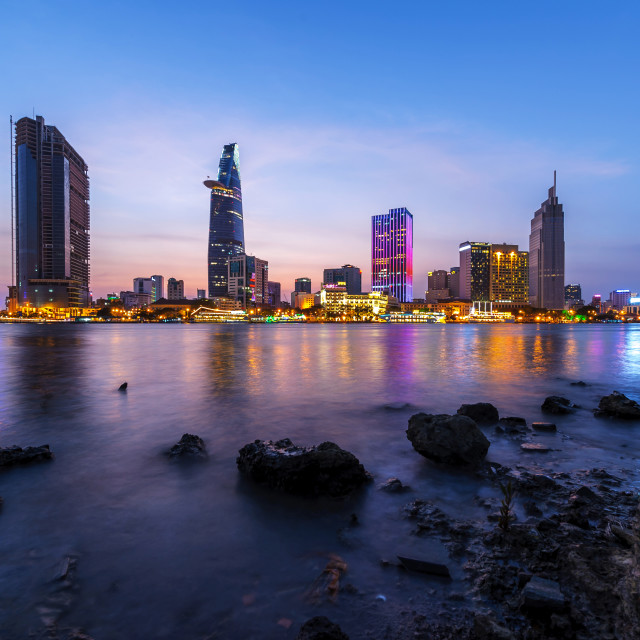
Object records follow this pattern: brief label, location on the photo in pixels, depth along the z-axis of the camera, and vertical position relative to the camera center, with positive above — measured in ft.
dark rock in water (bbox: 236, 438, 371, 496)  22.00 -9.71
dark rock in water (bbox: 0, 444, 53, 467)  26.48 -10.52
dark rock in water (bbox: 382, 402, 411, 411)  47.75 -12.48
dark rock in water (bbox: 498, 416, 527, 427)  37.15 -11.21
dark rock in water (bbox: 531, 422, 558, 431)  35.99 -11.20
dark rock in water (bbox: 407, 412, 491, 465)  26.30 -9.39
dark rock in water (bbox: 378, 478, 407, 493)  22.57 -10.79
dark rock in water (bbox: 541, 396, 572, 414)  43.75 -11.37
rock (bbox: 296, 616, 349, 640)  11.10 -9.69
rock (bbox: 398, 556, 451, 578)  14.58 -10.18
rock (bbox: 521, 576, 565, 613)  11.93 -9.37
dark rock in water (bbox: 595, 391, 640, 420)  40.24 -10.70
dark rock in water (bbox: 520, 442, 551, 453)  29.83 -11.05
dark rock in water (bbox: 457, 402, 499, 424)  38.61 -10.71
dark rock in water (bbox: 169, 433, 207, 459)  29.17 -11.02
